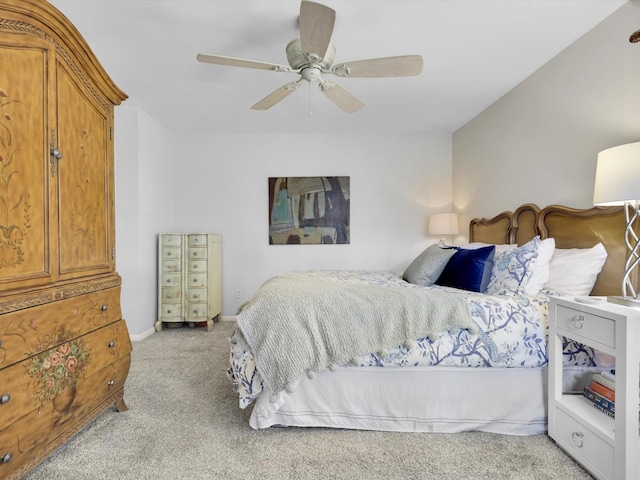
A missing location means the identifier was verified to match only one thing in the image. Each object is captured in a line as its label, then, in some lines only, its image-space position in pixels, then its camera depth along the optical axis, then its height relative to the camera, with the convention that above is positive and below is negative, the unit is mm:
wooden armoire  1278 -19
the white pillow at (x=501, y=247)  2425 -90
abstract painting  4246 +354
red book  1492 -738
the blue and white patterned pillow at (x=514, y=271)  2037 -225
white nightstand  1264 -717
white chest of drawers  3711 -482
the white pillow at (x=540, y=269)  2027 -210
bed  1721 -711
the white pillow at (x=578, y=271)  1953 -214
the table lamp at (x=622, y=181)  1434 +257
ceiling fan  1609 +1044
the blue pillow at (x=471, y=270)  2246 -243
